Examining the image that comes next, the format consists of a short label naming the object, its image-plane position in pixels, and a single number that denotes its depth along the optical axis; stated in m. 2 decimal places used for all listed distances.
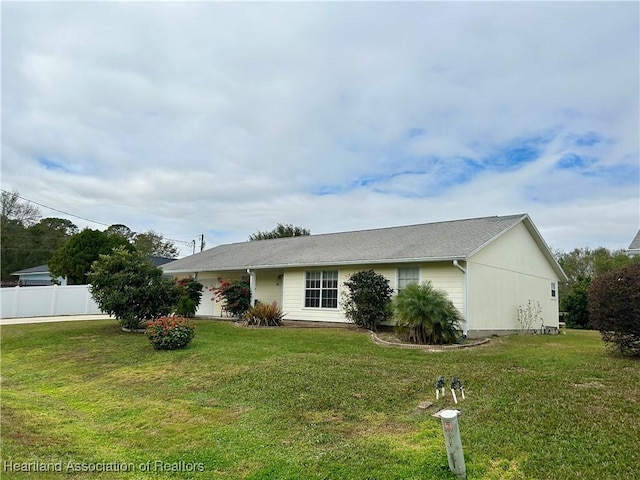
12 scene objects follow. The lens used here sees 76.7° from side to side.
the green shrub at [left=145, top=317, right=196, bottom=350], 10.91
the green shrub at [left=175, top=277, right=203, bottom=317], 19.39
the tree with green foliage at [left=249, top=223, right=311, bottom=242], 44.80
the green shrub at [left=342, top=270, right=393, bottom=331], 14.27
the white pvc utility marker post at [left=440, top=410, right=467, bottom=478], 3.75
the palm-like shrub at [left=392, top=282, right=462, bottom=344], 11.41
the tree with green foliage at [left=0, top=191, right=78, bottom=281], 38.06
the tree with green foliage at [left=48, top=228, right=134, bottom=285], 26.70
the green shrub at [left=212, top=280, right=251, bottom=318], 18.83
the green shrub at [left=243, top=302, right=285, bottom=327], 16.14
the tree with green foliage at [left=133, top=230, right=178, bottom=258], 49.94
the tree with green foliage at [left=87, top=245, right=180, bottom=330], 14.09
